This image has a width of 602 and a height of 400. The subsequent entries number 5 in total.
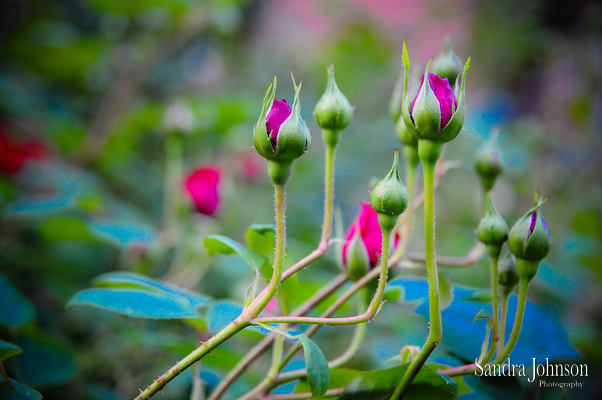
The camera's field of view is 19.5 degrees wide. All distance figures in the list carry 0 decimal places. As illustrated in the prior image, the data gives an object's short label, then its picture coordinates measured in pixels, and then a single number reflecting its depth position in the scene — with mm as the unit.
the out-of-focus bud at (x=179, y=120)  888
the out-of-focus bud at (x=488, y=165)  555
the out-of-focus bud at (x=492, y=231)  519
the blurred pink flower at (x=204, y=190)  843
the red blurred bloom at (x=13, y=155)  1062
